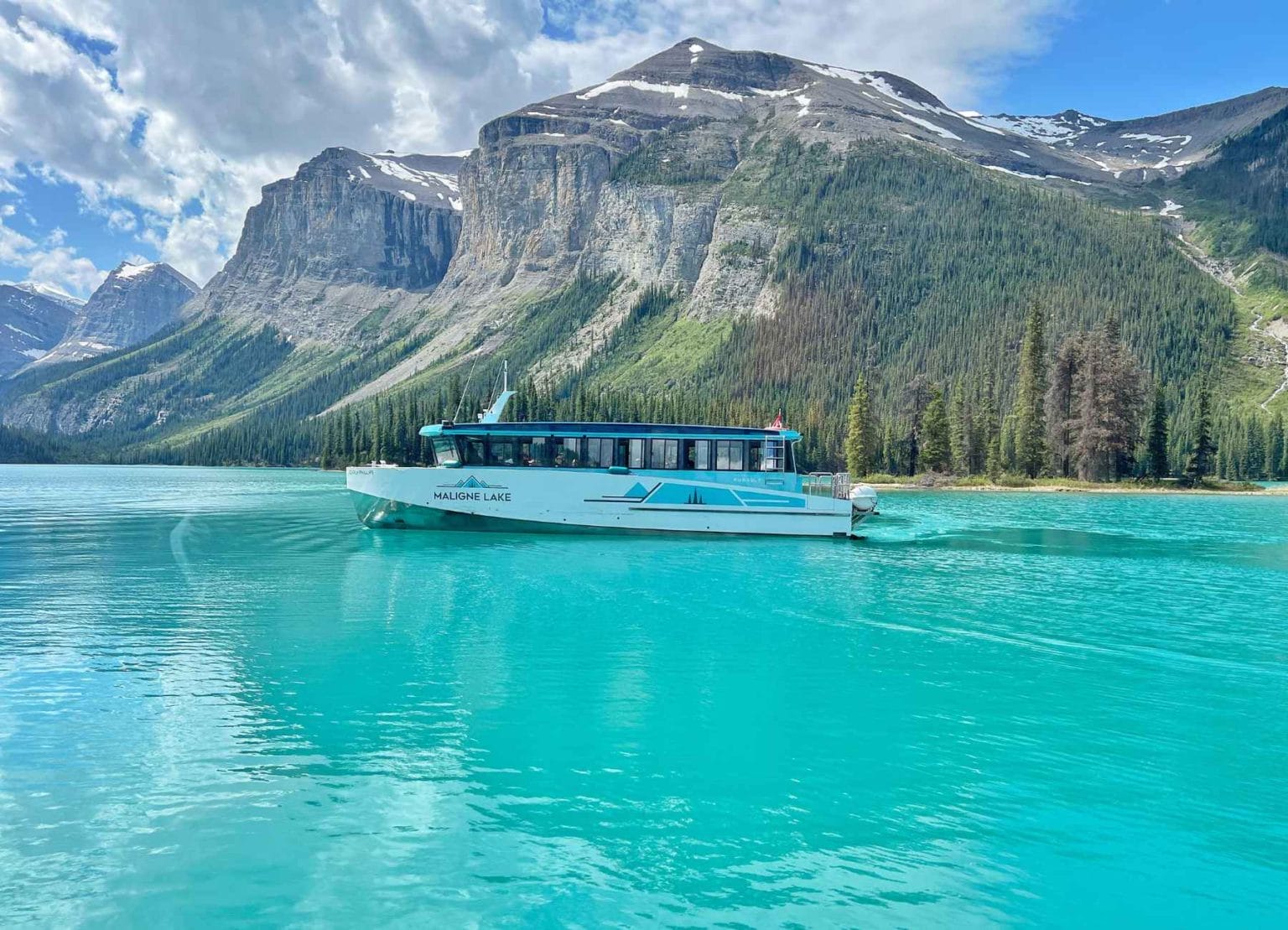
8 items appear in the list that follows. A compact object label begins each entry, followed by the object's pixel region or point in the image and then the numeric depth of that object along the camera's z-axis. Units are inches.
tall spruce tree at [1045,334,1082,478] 5022.1
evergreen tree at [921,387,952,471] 4982.8
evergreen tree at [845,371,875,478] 5132.9
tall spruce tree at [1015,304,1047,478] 4864.7
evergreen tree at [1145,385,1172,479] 4626.0
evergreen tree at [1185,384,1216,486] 4621.1
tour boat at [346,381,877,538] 2060.8
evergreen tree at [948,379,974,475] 4948.3
